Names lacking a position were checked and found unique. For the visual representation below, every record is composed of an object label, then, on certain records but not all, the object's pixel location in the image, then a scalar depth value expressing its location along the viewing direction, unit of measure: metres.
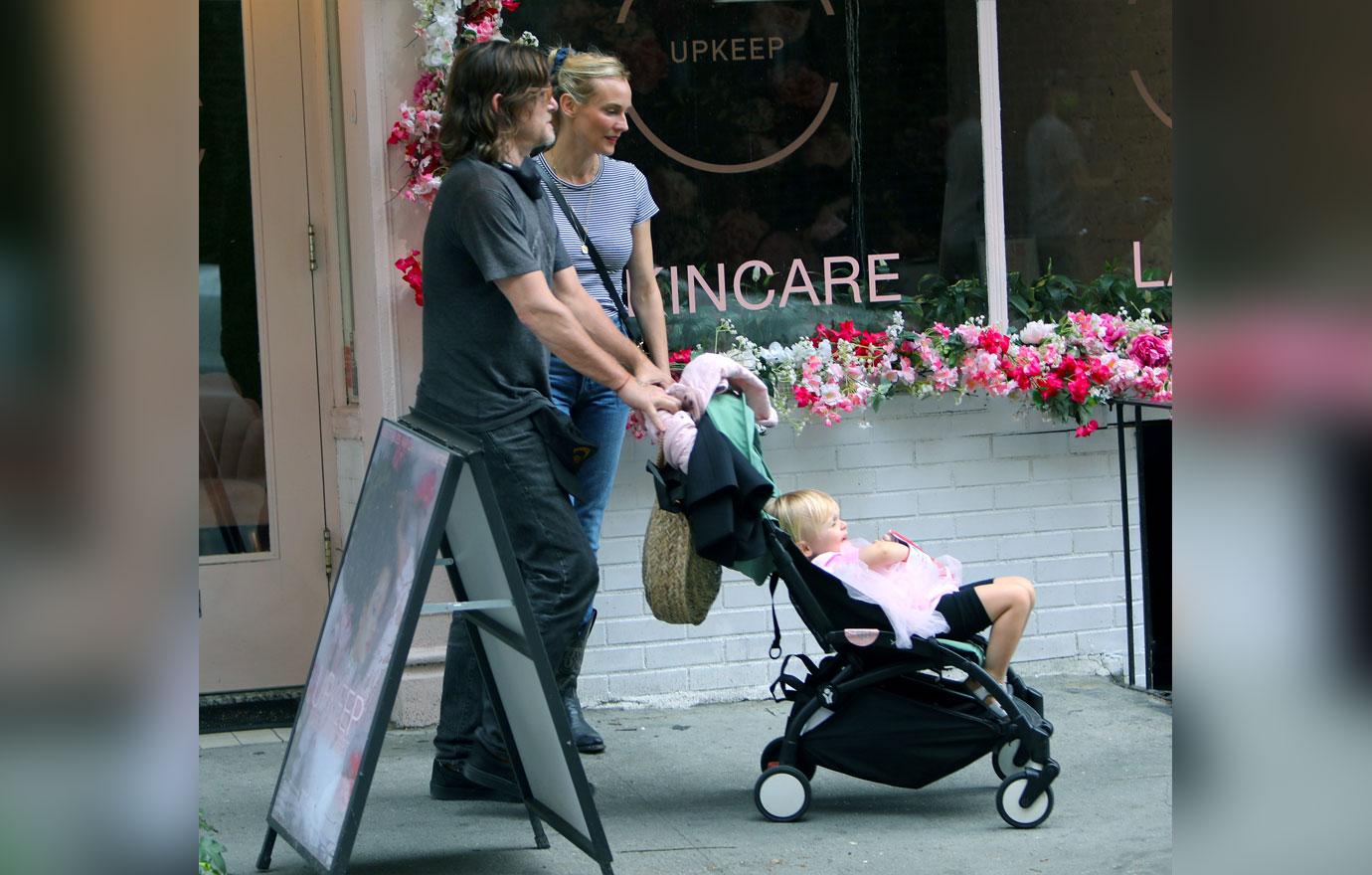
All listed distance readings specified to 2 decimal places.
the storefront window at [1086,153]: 11.87
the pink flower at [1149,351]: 11.20
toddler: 8.37
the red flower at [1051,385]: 11.36
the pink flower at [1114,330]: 11.56
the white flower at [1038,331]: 11.54
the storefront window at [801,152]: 11.20
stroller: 8.25
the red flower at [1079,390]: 11.33
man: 8.04
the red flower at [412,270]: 10.42
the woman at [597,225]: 9.43
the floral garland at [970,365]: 11.16
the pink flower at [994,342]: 11.41
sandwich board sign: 6.75
